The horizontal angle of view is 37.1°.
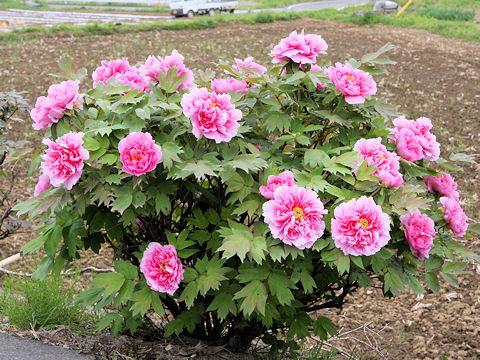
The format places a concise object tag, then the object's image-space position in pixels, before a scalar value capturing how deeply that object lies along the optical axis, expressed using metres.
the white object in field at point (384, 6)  19.55
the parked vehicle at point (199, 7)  24.06
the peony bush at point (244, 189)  2.28
